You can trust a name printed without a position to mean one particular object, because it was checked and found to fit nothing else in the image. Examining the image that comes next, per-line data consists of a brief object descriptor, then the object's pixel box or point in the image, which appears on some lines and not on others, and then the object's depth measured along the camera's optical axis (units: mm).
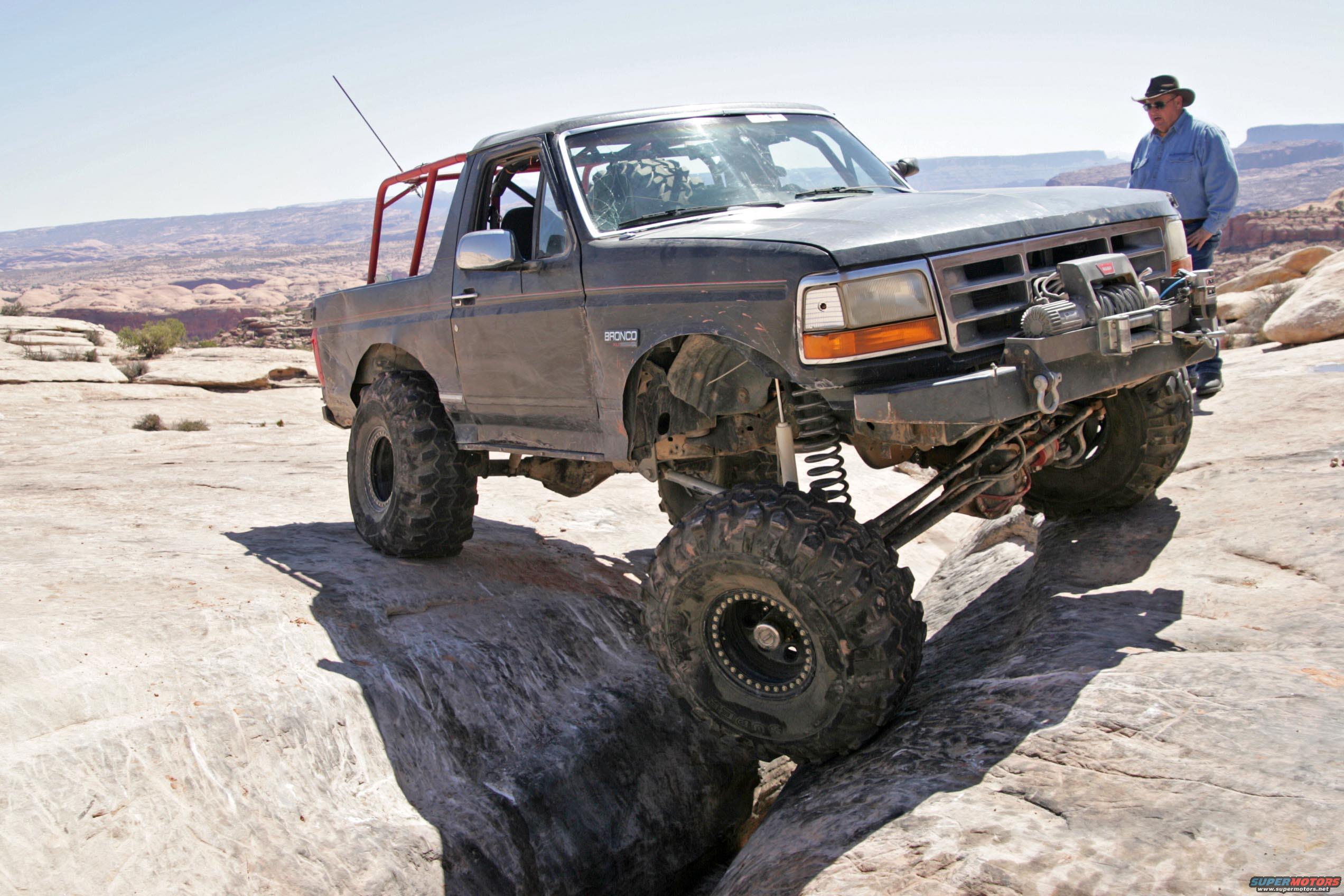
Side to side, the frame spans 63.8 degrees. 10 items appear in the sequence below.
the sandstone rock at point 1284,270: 19406
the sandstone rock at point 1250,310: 13883
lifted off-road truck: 3512
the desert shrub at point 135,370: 17266
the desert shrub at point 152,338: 20438
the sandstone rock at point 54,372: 15266
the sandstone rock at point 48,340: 19812
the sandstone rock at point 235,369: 17078
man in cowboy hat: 6914
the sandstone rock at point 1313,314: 10172
